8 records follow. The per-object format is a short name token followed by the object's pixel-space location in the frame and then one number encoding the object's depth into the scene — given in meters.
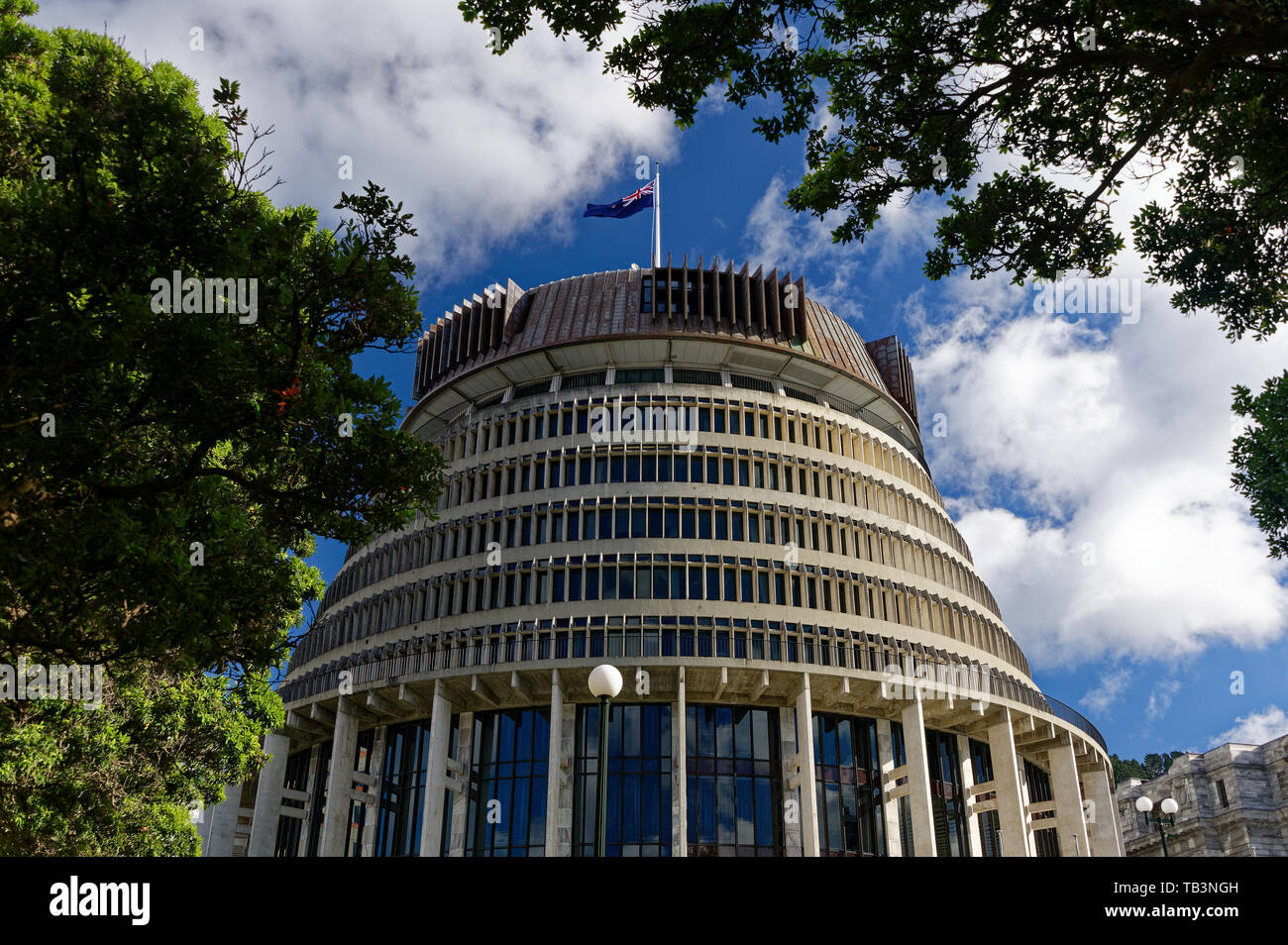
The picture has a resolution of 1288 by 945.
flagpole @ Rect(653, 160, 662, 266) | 53.00
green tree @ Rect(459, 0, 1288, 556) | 12.24
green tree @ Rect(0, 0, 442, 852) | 11.38
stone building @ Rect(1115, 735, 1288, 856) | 66.81
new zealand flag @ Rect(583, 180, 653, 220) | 50.06
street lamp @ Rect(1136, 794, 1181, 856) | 28.17
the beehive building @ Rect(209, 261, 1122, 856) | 40.97
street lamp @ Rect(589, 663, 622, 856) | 15.88
